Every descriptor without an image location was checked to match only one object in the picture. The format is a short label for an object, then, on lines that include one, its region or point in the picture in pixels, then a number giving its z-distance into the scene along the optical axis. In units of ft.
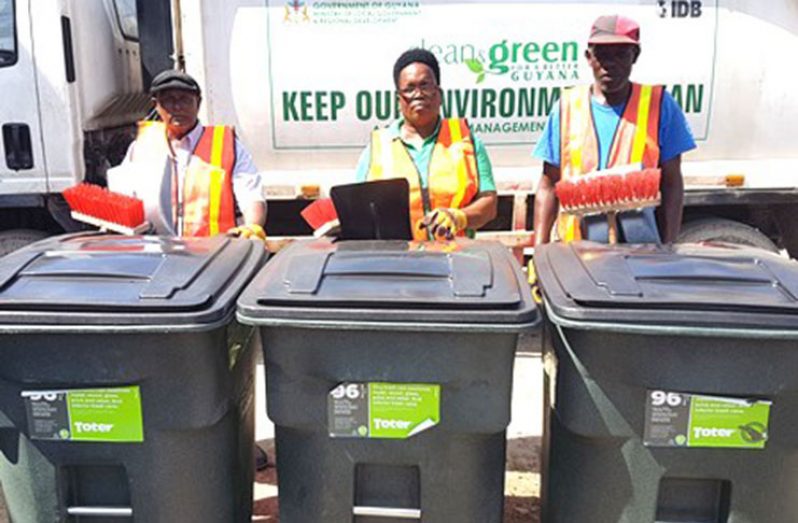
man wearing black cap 9.16
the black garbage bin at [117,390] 5.81
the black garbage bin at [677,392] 5.58
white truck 12.94
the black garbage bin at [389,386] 5.74
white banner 13.00
